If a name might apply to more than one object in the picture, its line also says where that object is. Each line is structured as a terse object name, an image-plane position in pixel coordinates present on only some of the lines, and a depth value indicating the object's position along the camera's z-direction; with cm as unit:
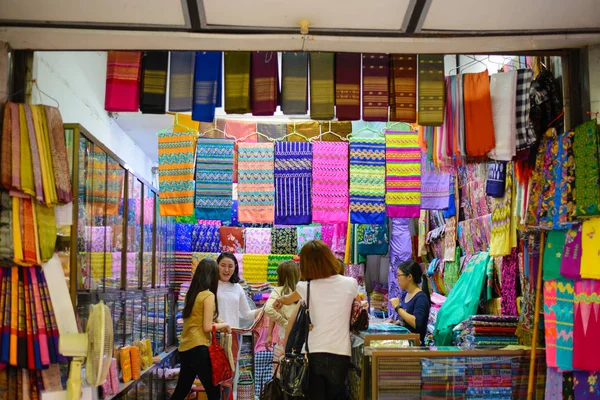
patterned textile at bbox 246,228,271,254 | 1023
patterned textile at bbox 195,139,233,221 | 670
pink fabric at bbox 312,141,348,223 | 662
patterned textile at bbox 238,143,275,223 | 677
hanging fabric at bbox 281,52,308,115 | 520
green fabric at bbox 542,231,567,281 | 486
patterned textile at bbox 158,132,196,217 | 673
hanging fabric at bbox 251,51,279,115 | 522
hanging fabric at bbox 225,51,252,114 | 522
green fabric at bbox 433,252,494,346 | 637
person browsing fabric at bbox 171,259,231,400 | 662
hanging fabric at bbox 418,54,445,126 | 514
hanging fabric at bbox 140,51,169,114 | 517
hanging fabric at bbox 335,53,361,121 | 522
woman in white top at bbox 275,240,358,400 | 505
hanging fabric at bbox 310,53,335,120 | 520
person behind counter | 614
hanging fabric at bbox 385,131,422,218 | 664
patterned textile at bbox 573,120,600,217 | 436
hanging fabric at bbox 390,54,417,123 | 522
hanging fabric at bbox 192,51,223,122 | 523
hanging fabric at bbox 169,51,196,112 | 520
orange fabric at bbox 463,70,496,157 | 507
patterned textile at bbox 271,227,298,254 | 1028
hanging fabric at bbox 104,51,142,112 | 511
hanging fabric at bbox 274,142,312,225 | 665
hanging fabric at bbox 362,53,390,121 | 522
